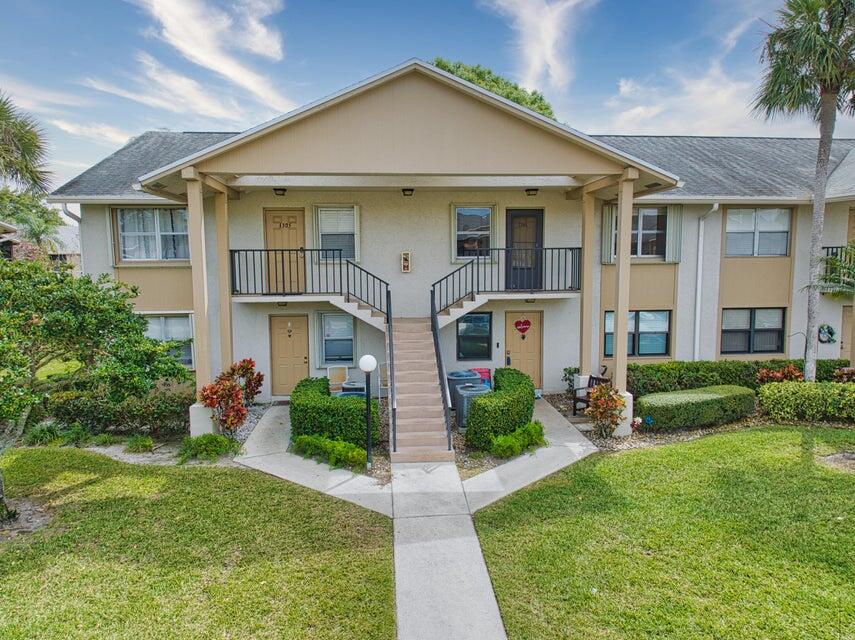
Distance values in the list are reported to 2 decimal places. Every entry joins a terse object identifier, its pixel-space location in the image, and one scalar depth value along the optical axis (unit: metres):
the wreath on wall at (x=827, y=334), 14.28
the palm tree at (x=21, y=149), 13.17
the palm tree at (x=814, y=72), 10.81
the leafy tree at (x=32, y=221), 29.87
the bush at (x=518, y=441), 9.30
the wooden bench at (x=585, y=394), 12.20
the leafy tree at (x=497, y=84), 23.91
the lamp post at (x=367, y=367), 8.46
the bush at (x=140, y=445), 9.92
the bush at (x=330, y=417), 9.63
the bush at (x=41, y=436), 10.44
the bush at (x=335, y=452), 8.98
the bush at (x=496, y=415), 9.62
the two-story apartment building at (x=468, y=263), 12.27
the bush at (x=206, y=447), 9.54
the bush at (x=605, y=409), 10.45
